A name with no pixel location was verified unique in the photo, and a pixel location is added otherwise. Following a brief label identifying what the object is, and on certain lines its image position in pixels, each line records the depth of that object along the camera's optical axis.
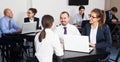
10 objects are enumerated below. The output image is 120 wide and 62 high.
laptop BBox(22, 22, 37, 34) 4.93
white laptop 2.89
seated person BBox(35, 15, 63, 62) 2.86
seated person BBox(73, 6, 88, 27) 7.68
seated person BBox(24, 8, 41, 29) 5.91
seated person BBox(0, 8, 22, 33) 5.43
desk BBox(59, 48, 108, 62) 2.72
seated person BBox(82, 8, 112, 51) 3.26
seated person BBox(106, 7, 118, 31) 8.12
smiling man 3.83
